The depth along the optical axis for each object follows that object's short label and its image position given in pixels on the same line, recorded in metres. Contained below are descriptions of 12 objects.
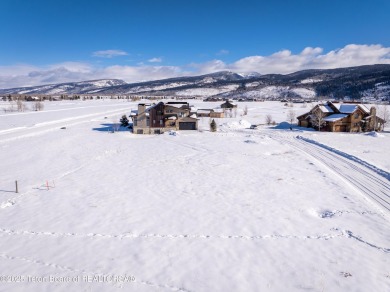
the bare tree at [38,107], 111.44
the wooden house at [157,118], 54.94
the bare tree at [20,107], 106.44
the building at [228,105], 102.89
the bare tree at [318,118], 55.25
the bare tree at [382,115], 57.10
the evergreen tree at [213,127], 55.72
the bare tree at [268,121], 66.20
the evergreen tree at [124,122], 63.62
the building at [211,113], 85.38
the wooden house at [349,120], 54.17
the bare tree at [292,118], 66.36
